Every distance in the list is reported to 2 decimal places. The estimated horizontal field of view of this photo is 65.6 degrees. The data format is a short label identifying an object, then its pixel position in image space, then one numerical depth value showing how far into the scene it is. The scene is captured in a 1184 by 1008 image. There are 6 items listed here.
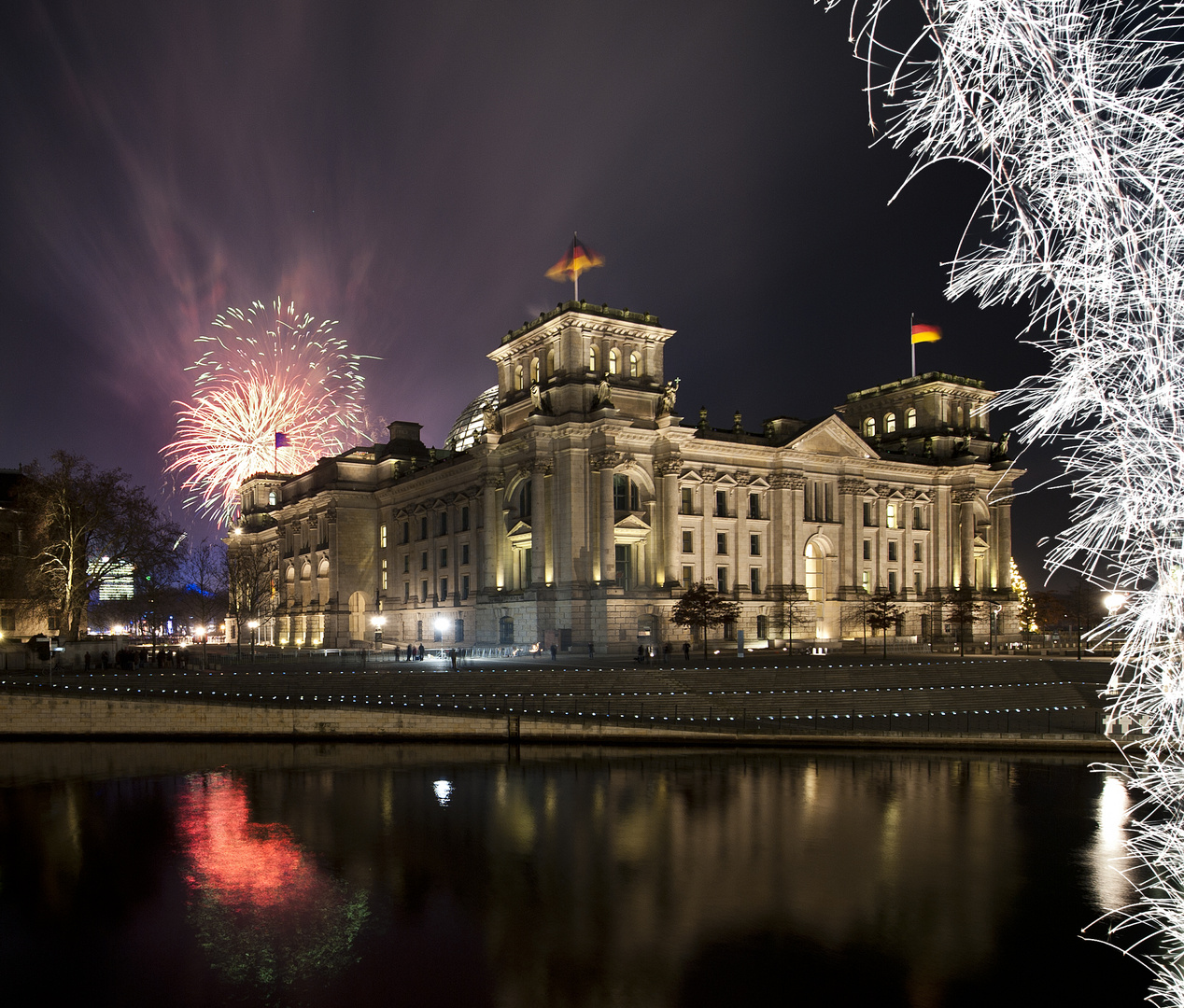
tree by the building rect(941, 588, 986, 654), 80.94
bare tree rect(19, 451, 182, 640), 61.53
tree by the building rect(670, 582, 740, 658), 64.75
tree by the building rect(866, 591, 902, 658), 73.25
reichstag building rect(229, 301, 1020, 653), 68.81
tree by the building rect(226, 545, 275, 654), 89.12
